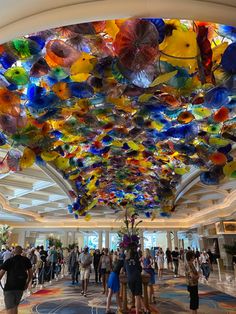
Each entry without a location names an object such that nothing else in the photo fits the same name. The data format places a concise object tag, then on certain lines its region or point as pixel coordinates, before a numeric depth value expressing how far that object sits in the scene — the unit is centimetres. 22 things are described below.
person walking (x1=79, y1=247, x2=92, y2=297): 835
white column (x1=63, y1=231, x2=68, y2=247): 2459
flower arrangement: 555
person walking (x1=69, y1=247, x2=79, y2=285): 1135
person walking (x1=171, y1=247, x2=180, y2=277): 1457
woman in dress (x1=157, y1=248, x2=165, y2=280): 1378
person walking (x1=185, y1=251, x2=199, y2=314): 476
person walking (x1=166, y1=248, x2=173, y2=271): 1762
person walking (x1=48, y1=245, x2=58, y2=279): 1216
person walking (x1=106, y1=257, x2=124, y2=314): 544
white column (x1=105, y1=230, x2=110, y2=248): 2392
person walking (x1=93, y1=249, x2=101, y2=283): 1170
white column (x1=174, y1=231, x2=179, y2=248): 2382
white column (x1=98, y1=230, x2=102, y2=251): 2416
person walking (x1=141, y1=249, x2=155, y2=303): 687
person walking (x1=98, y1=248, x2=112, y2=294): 867
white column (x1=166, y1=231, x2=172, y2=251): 2397
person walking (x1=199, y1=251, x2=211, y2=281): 1214
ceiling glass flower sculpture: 246
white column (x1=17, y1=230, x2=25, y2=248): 2459
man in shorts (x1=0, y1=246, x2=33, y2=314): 398
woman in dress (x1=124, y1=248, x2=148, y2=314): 500
